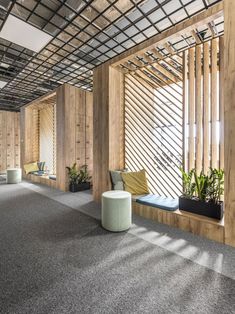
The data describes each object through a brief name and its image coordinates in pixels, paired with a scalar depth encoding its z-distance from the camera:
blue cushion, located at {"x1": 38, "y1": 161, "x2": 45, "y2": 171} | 7.33
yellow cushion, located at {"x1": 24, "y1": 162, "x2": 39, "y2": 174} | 7.51
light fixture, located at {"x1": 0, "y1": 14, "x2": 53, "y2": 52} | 3.23
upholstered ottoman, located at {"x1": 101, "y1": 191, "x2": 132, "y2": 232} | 2.60
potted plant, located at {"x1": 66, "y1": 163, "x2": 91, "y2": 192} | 5.27
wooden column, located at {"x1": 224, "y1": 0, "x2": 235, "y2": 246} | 2.27
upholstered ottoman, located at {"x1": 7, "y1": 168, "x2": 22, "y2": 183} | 6.63
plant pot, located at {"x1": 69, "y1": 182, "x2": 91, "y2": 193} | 5.22
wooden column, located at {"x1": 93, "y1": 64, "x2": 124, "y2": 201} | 4.06
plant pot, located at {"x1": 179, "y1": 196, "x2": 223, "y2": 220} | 2.53
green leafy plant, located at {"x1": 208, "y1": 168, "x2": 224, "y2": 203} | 2.55
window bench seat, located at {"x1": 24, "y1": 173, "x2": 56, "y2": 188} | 5.97
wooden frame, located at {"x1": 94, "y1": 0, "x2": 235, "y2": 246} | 2.28
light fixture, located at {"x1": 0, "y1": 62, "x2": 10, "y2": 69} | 4.94
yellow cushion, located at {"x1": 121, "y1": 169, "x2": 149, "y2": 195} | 3.70
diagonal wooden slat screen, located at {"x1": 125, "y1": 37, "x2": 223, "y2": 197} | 3.09
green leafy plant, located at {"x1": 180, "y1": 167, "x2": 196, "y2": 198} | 2.85
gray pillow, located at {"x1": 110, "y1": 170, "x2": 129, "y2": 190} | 3.79
